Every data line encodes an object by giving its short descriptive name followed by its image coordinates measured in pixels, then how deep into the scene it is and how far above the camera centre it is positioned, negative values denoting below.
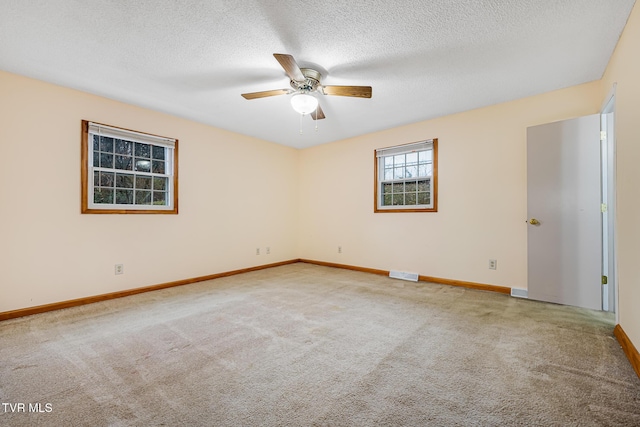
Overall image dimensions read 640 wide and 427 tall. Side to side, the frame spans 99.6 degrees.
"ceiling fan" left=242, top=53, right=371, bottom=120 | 2.53 +1.21
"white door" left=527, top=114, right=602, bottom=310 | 2.77 +0.03
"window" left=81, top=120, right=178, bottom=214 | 3.16 +0.56
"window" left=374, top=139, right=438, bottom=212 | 4.07 +0.61
